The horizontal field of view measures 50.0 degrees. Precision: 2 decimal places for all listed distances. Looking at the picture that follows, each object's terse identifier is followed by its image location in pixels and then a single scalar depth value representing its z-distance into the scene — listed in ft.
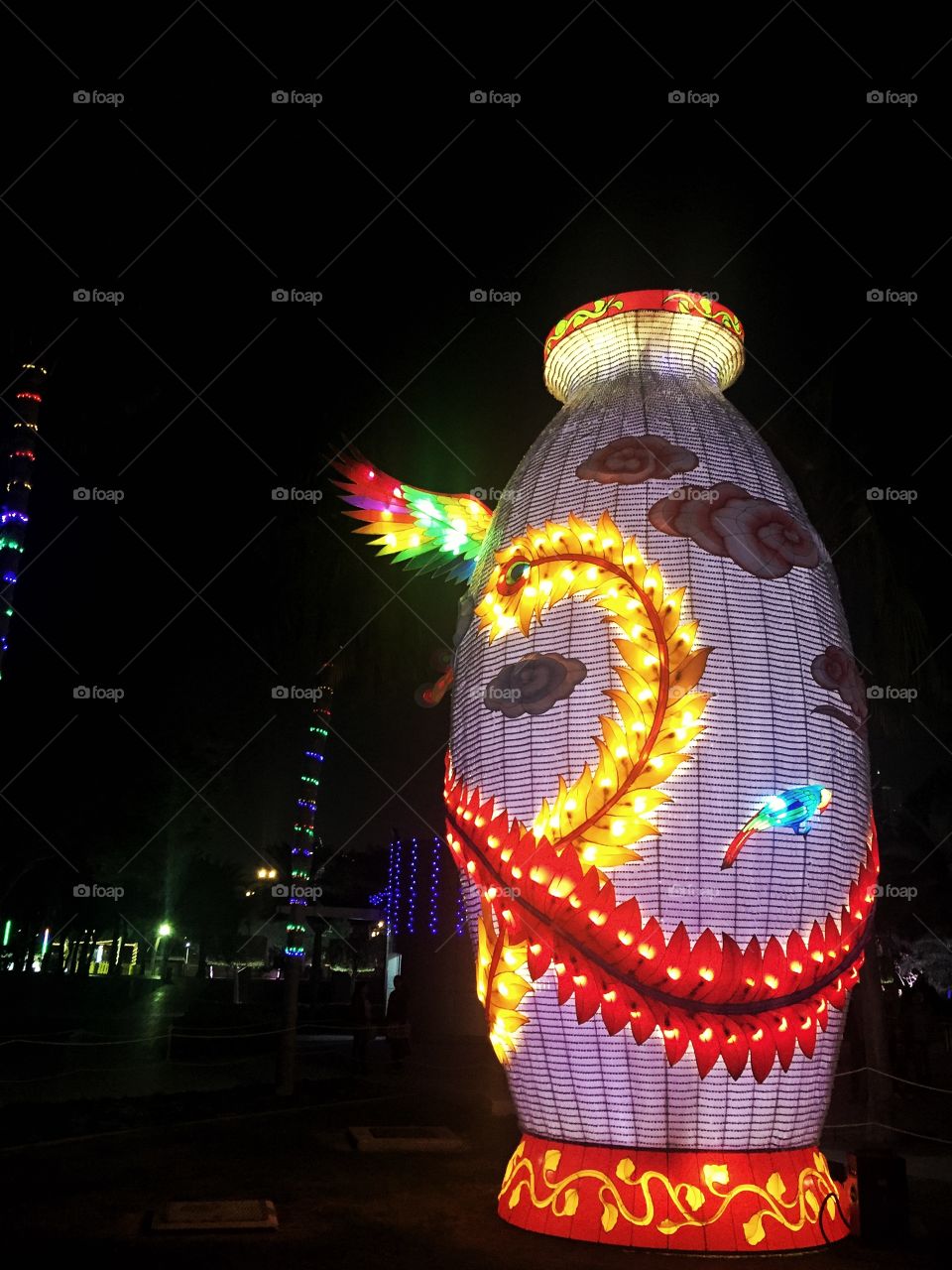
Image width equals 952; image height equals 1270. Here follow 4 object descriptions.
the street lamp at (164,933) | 145.36
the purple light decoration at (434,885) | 71.00
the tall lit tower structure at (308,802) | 48.06
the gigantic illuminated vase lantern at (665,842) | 17.92
